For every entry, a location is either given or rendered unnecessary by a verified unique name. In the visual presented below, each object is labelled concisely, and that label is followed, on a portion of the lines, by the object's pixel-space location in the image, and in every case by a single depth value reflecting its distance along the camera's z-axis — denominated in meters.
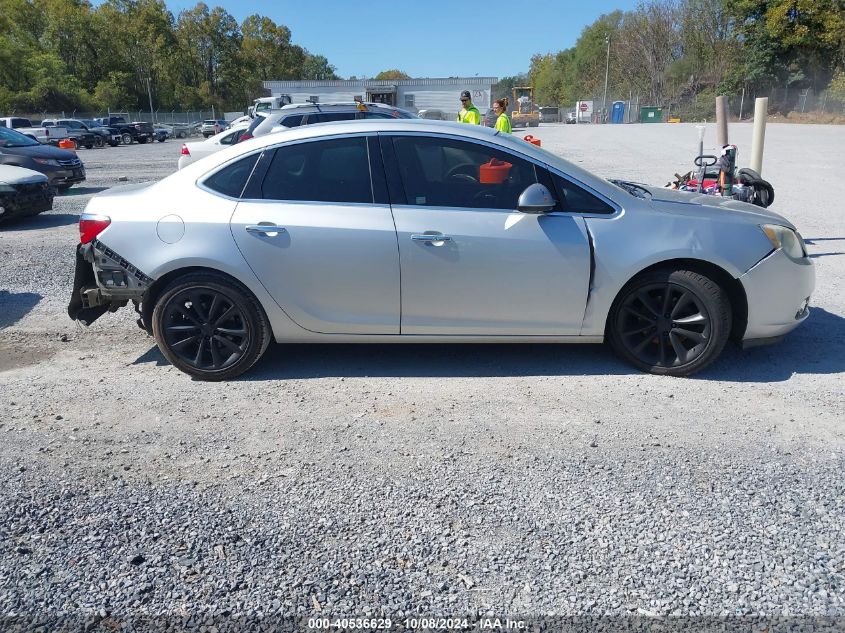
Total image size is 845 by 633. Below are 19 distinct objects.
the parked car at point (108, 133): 40.97
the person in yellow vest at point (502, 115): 10.47
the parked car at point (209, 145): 15.39
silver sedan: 4.32
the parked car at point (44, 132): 34.94
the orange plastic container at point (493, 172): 4.44
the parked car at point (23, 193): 10.27
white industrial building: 57.50
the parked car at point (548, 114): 81.25
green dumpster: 71.69
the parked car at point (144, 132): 45.81
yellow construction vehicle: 63.62
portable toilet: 73.69
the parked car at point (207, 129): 52.67
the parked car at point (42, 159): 13.61
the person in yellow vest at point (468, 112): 11.20
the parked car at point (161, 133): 49.06
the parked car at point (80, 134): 38.38
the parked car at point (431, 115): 32.19
